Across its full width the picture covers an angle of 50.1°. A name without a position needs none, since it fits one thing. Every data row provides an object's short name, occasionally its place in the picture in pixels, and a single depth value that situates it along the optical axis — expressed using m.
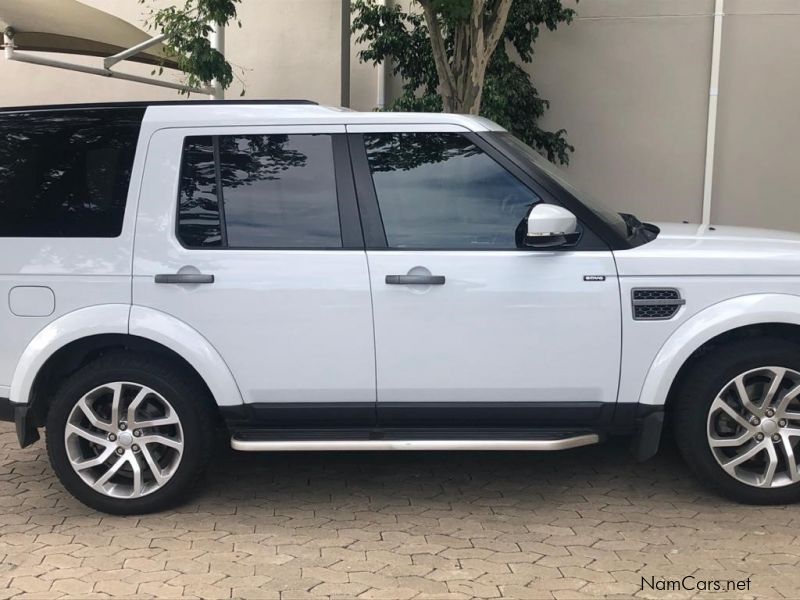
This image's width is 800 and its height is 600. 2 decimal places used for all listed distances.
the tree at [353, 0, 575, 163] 8.68
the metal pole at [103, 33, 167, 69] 7.56
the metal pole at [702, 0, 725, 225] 9.31
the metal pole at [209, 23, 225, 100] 8.24
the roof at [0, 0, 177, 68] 6.89
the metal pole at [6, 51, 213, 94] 6.89
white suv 4.04
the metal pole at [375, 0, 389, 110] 9.88
